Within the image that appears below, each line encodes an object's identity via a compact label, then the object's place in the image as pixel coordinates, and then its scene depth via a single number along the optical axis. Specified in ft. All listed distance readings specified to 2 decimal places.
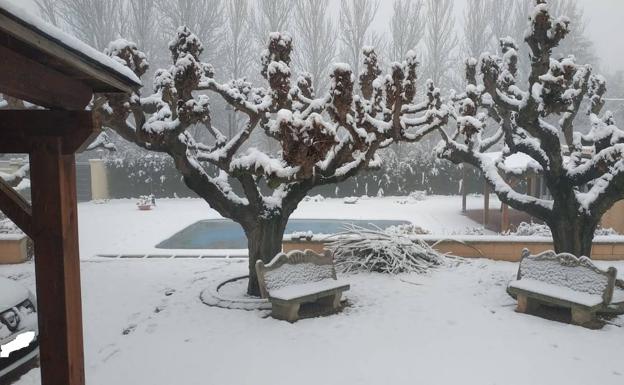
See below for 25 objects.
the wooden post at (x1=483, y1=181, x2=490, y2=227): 45.88
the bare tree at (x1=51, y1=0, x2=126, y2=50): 84.99
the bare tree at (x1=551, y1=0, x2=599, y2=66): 102.47
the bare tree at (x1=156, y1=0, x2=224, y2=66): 89.35
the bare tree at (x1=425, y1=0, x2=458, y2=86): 94.63
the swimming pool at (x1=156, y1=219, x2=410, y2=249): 41.14
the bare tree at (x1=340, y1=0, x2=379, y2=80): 92.02
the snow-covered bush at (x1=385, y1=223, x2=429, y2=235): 31.94
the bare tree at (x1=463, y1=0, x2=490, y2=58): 95.30
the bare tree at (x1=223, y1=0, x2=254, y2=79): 92.89
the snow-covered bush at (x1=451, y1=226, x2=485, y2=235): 38.54
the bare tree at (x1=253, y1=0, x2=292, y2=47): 91.35
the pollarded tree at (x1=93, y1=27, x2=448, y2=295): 18.18
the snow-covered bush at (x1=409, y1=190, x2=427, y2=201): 69.39
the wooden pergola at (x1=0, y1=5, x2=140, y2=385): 8.27
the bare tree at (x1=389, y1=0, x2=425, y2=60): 93.35
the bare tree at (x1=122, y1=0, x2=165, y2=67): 86.89
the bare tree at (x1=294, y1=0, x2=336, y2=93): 91.20
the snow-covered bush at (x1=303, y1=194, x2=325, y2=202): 68.95
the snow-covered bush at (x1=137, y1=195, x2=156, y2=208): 58.27
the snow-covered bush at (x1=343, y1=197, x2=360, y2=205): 66.20
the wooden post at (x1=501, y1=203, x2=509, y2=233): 40.62
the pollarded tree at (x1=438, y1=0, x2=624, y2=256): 20.24
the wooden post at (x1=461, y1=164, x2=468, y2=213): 56.18
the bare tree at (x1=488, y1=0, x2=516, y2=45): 96.73
